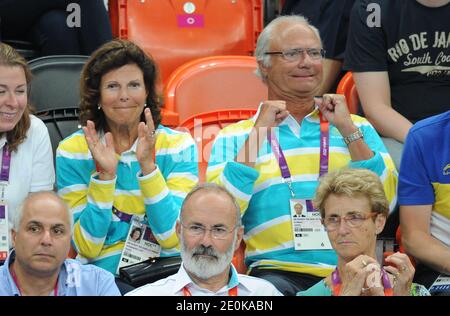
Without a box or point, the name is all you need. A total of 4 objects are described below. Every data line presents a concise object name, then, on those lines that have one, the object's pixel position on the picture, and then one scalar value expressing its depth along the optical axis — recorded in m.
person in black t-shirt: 9.70
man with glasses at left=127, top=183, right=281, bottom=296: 7.00
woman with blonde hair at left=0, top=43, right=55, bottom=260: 8.22
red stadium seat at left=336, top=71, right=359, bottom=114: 10.43
